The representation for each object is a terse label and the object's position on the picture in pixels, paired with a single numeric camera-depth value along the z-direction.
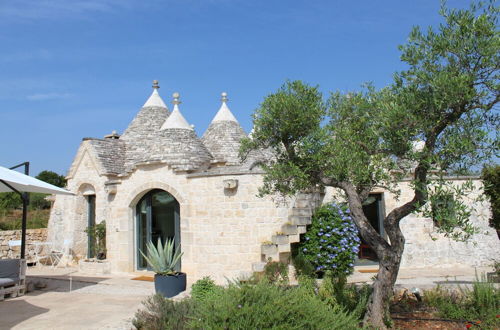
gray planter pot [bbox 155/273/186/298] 8.73
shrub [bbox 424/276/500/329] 6.19
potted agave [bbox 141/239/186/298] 8.76
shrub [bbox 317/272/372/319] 6.47
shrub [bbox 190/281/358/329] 4.65
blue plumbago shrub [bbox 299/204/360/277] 10.30
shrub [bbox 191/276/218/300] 7.71
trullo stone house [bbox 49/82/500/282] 10.84
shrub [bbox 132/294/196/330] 5.80
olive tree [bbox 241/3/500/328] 4.98
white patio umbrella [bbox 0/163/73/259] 8.48
